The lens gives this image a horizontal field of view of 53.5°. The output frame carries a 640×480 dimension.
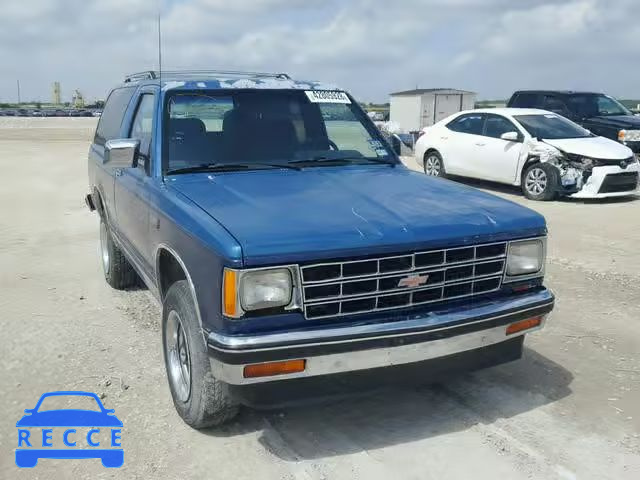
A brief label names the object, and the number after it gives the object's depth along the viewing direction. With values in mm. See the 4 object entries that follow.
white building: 30628
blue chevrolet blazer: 2902
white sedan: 10789
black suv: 13734
